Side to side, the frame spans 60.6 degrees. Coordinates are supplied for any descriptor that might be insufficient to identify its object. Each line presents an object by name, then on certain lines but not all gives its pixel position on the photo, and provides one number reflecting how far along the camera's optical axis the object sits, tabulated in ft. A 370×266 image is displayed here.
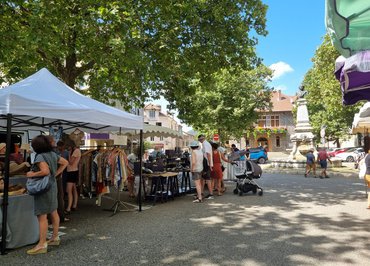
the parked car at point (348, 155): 99.80
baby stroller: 32.60
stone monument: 68.23
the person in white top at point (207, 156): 30.86
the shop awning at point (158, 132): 52.85
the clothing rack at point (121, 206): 24.76
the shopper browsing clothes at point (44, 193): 15.24
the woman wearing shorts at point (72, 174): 24.47
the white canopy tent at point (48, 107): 16.05
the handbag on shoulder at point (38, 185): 15.07
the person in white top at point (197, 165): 29.32
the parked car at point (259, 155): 99.04
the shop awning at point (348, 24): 9.19
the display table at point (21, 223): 16.19
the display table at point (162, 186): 29.19
